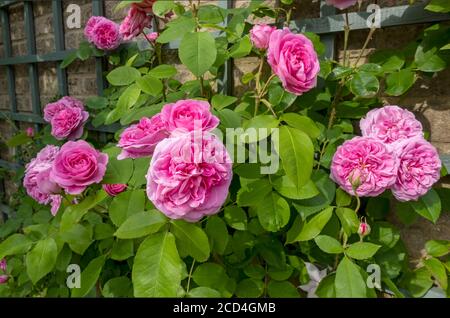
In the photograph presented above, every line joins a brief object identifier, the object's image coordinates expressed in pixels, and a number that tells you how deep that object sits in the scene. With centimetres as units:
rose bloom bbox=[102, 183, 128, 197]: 91
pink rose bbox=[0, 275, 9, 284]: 134
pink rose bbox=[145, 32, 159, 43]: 135
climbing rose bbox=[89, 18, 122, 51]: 156
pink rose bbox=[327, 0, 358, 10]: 95
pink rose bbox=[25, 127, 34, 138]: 190
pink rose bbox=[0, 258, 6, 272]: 140
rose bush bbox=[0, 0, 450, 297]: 71
